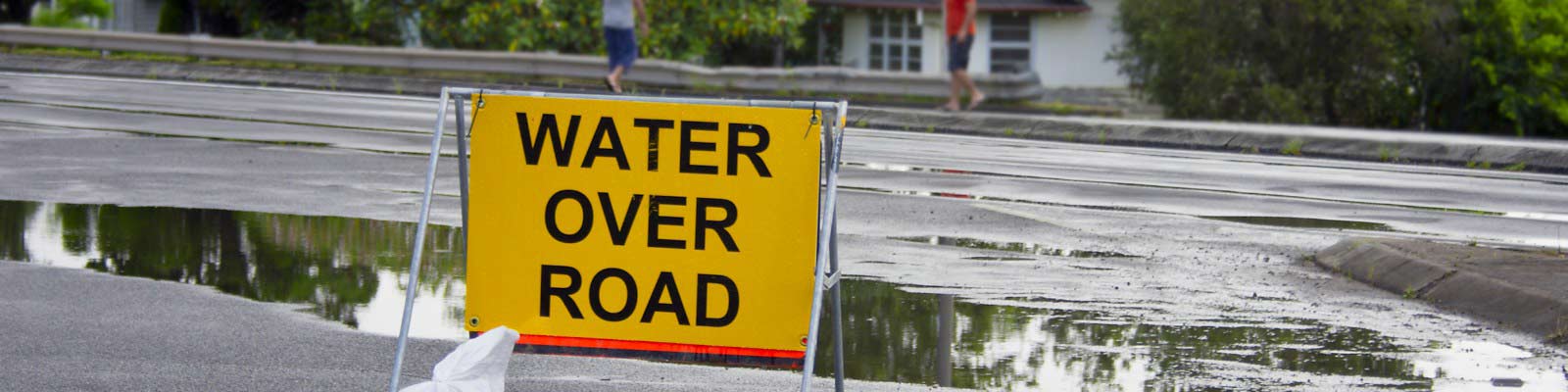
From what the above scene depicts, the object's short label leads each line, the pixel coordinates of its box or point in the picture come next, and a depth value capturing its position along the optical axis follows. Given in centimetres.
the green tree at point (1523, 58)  3556
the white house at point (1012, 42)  4547
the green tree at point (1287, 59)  3456
